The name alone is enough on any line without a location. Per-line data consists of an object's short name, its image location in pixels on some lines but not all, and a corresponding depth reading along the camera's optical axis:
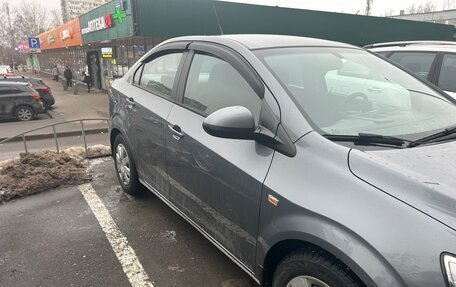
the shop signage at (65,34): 27.38
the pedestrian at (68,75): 26.75
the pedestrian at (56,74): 34.34
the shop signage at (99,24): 17.23
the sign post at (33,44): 22.39
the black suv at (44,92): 17.03
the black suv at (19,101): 14.77
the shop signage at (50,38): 34.70
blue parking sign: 22.38
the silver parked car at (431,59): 4.82
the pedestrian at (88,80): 24.78
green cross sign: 15.38
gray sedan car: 1.59
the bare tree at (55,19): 81.94
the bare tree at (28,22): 73.19
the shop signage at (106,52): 21.33
